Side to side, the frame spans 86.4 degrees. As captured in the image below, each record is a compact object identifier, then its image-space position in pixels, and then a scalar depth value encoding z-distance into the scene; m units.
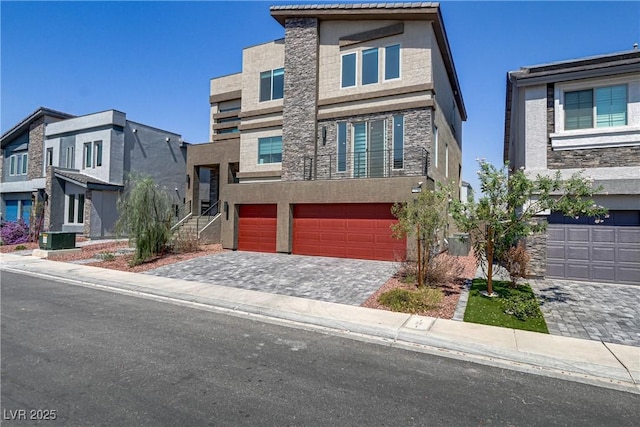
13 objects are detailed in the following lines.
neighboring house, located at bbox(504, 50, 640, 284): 10.85
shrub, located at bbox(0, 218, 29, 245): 23.31
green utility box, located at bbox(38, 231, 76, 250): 17.77
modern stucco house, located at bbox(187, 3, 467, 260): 15.37
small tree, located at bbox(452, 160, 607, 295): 8.84
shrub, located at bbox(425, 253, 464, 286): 10.90
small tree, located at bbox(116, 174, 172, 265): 15.14
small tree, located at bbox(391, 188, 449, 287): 10.17
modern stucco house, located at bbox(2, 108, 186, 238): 25.36
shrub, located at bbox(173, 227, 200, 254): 17.42
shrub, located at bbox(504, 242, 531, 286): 10.92
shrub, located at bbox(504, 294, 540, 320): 8.00
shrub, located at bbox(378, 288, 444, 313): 8.52
